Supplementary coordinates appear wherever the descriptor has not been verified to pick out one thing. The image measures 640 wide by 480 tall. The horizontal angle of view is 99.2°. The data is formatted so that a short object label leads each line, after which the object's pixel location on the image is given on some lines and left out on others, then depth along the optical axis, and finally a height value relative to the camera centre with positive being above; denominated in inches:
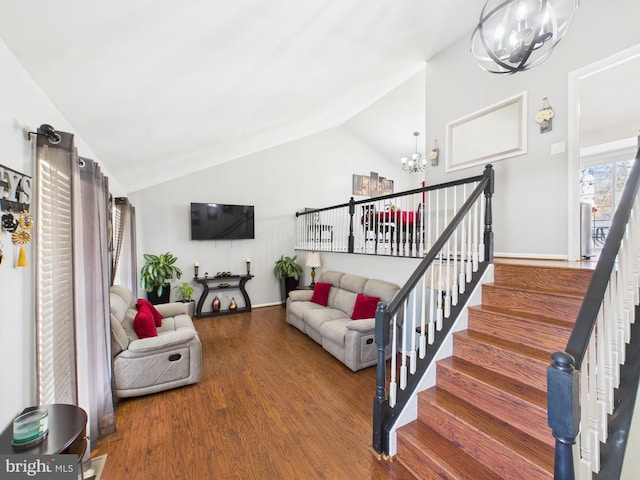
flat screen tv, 217.9 +13.2
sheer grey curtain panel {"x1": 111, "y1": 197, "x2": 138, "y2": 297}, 149.3 -5.3
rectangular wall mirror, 131.8 +54.6
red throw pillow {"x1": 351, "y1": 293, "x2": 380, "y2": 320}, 142.3 -37.3
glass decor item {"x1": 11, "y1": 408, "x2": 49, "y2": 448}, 47.3 -34.2
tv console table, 216.2 -41.2
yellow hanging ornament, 55.9 -4.5
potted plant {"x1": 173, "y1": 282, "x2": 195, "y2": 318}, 202.7 -41.0
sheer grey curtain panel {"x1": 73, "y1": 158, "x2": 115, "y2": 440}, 80.4 -21.8
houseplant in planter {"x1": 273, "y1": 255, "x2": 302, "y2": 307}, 243.0 -32.1
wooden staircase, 61.1 -39.7
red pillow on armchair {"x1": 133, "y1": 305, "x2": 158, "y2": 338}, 110.8 -36.3
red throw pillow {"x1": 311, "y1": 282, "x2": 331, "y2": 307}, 185.5 -39.2
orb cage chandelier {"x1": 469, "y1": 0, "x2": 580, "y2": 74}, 61.8 +50.3
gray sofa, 125.1 -45.6
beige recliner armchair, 102.7 -47.6
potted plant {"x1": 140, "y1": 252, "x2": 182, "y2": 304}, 192.2 -26.8
